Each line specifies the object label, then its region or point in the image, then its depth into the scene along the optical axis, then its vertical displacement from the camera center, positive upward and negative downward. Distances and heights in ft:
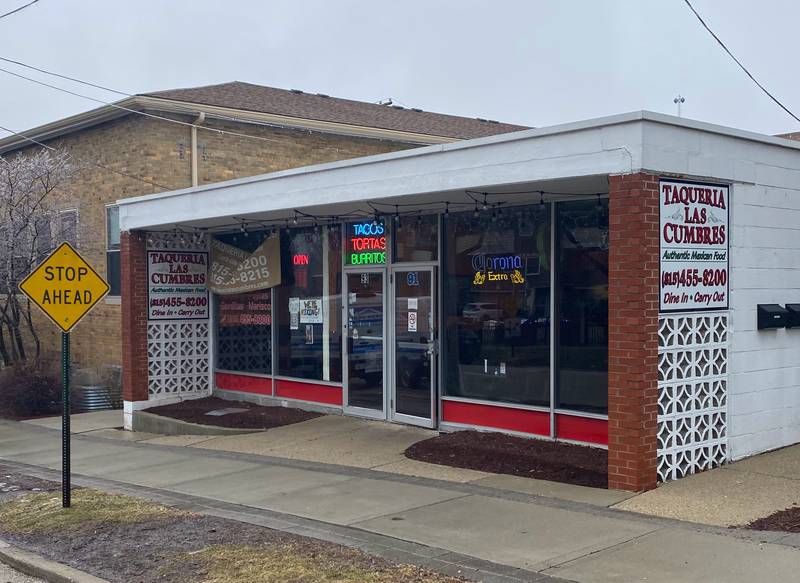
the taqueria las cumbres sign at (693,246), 27.27 +1.54
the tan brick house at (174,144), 59.88 +11.30
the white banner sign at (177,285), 50.06 +0.67
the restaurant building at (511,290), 26.99 +0.19
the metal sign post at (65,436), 28.43 -4.64
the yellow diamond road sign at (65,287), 28.68 +0.34
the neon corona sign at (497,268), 36.19 +1.10
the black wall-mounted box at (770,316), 30.50 -0.84
